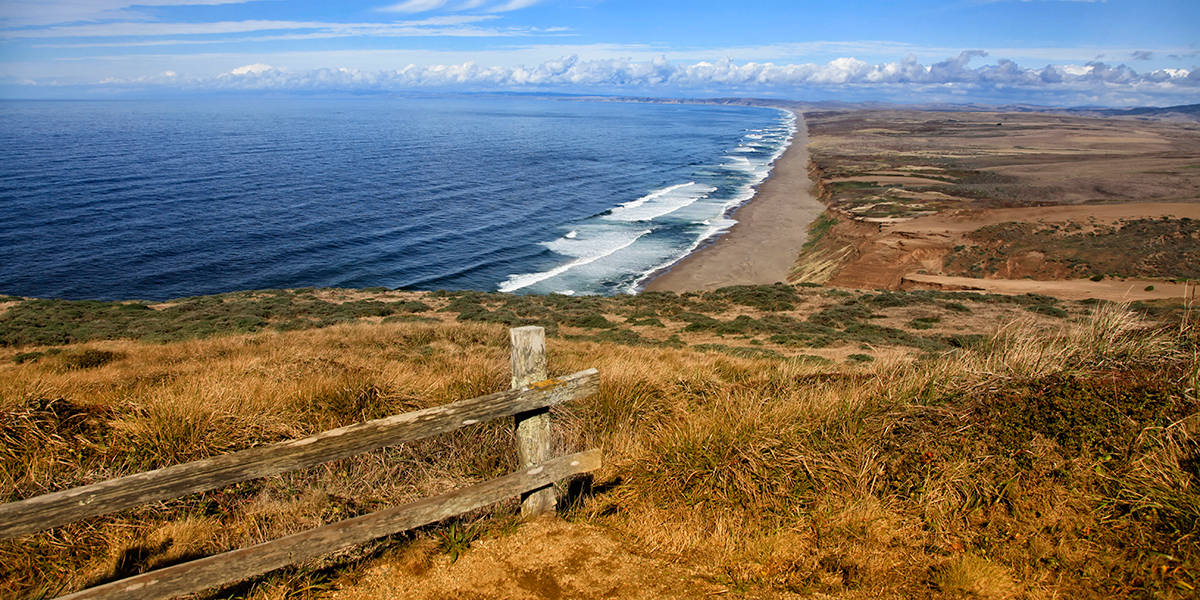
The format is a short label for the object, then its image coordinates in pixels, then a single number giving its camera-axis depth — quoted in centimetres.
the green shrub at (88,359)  1129
